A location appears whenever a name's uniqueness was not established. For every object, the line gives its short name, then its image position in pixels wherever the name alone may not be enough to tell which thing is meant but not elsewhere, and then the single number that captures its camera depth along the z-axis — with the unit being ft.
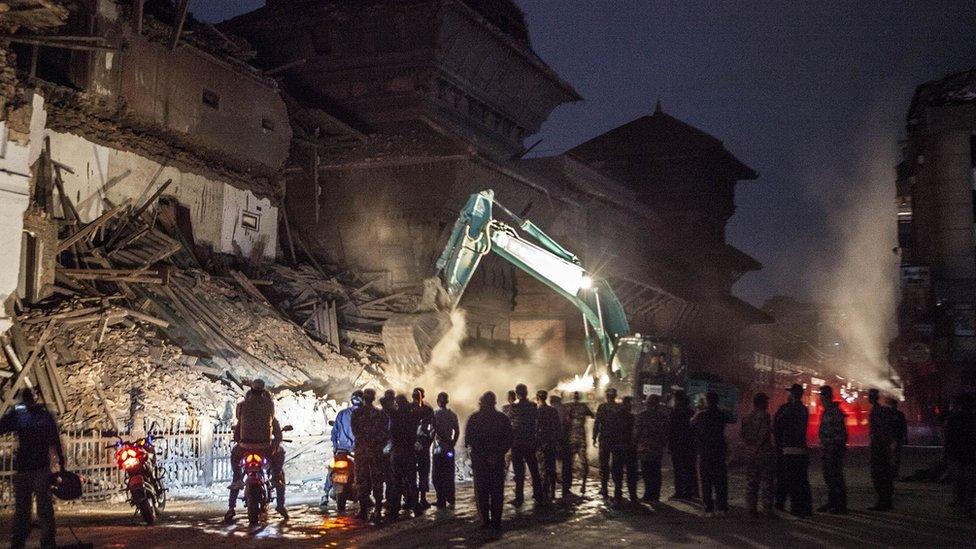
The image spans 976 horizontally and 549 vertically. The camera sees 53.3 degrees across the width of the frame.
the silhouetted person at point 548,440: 51.42
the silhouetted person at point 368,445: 43.21
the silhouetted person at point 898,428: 48.40
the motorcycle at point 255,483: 40.70
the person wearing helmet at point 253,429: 41.45
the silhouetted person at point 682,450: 52.11
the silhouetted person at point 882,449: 46.62
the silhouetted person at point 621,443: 52.01
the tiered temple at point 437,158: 99.35
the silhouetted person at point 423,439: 47.01
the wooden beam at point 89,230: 62.03
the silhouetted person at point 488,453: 39.06
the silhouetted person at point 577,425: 55.93
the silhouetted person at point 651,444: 51.01
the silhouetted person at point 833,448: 44.93
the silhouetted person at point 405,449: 45.06
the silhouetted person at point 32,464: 31.91
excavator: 75.31
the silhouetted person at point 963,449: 43.88
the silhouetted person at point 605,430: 52.85
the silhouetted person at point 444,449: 47.47
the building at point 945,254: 118.93
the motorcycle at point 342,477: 46.75
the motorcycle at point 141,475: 39.99
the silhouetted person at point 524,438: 49.06
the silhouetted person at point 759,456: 43.24
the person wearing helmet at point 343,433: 47.19
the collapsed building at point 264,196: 58.80
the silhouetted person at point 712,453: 45.27
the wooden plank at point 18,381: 50.62
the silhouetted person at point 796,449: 44.19
